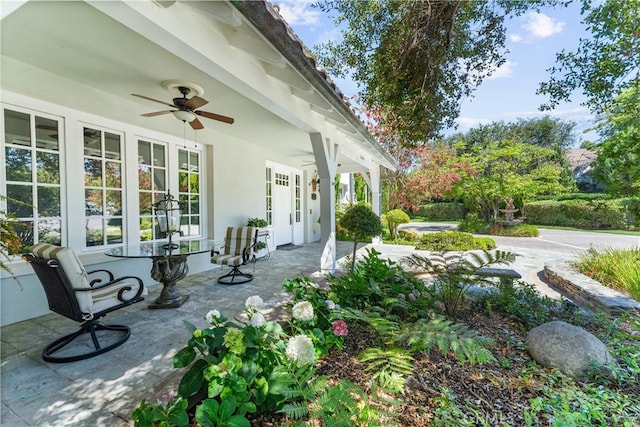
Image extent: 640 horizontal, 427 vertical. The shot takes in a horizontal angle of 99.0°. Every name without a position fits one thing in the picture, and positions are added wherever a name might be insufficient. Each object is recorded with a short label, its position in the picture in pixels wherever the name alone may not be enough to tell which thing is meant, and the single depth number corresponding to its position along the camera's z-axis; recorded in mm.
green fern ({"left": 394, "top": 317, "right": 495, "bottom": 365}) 1588
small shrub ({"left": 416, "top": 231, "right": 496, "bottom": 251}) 7883
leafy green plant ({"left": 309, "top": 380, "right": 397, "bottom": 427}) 1232
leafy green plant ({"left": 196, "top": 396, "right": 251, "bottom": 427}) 1221
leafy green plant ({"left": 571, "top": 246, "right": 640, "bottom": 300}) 3914
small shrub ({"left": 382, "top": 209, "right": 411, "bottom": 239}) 9711
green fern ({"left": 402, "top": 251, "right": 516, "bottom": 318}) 2582
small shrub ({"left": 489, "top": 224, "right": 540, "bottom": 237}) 11094
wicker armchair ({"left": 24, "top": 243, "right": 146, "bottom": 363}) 2238
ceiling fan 3086
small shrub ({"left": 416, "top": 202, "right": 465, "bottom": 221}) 19078
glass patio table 3312
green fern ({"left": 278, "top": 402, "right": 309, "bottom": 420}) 1229
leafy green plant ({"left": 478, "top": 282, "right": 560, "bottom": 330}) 2631
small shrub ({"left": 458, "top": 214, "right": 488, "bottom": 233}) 12359
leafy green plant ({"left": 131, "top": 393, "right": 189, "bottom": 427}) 1245
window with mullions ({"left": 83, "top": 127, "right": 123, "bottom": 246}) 3740
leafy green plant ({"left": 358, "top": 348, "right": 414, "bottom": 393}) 1514
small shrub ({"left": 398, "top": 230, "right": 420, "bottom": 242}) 9717
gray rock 1842
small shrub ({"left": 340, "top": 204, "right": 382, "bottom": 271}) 4703
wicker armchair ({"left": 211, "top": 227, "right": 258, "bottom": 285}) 4407
